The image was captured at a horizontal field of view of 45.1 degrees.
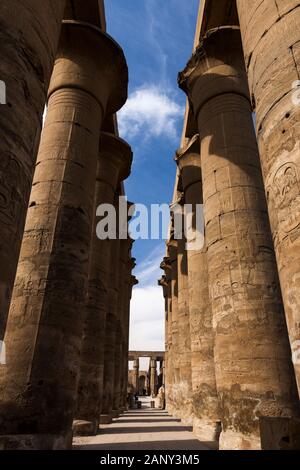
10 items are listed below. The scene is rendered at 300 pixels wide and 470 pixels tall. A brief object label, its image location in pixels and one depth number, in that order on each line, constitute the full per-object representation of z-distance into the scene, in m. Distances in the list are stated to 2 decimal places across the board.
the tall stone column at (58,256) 5.35
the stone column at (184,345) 13.31
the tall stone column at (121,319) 17.03
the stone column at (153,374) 41.27
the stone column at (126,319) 22.95
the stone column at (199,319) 8.89
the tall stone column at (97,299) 9.25
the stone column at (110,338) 12.95
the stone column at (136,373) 41.97
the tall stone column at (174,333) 16.34
